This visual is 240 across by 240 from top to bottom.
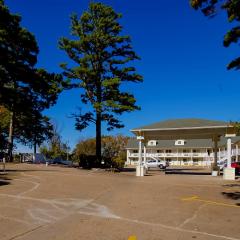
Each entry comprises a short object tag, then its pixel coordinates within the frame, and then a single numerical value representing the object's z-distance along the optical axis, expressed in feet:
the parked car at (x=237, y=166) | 83.35
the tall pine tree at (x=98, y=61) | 78.13
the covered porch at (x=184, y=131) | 63.12
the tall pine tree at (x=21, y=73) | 65.73
